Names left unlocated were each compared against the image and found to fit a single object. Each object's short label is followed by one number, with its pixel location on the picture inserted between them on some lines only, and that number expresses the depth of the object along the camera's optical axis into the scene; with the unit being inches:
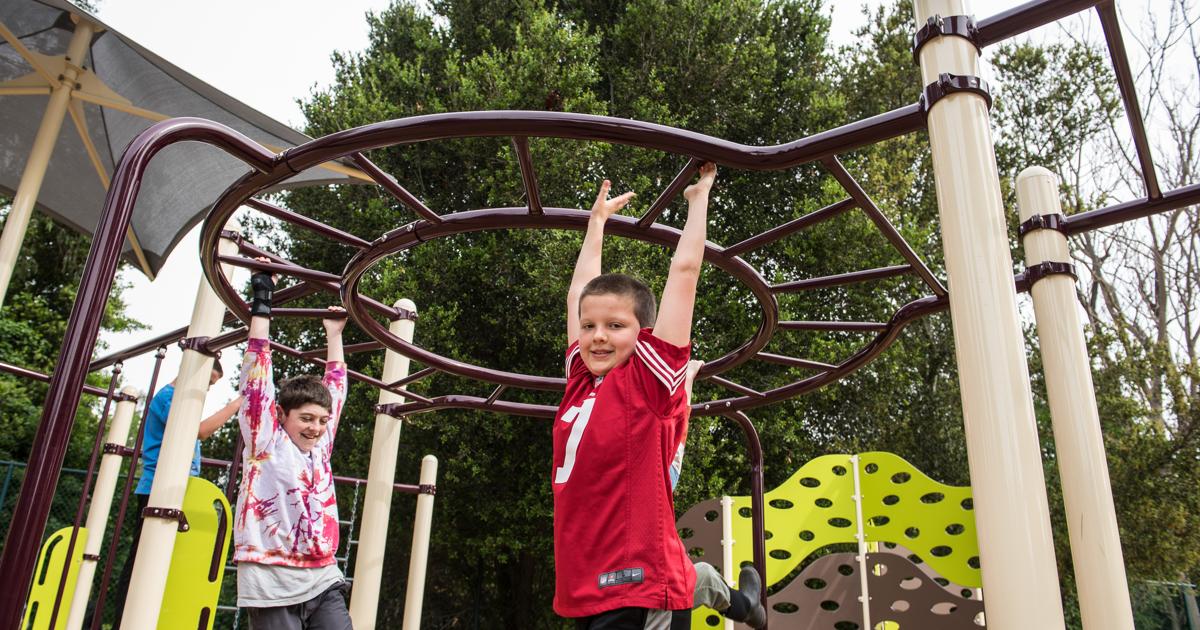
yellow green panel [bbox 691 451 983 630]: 253.0
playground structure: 63.3
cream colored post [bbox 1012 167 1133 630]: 104.7
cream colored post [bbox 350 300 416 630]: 194.1
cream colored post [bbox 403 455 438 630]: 239.5
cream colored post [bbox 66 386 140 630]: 228.7
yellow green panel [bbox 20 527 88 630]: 231.5
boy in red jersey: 71.9
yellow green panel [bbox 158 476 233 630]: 149.1
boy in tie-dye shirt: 116.4
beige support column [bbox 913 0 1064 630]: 63.9
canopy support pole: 170.9
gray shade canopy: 203.3
